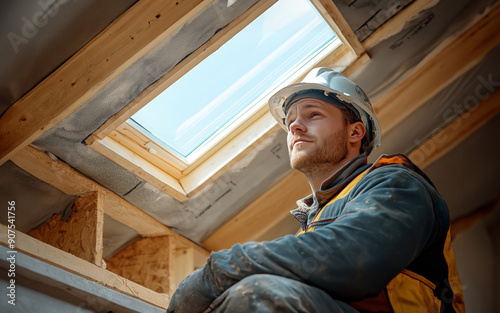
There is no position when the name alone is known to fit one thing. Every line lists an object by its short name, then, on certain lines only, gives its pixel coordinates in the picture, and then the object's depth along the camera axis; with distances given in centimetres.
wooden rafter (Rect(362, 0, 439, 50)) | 318
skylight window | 319
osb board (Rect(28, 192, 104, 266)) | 287
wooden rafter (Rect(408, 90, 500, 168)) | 370
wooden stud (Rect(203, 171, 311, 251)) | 368
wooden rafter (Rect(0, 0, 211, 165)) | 249
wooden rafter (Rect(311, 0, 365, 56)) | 296
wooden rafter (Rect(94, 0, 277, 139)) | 278
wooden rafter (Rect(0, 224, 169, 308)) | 240
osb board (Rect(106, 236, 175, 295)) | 334
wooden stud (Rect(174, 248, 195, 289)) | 354
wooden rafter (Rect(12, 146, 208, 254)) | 281
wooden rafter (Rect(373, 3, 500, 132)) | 343
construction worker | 164
